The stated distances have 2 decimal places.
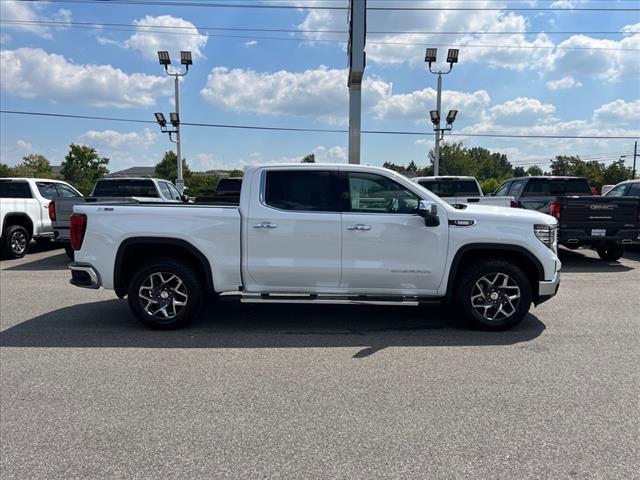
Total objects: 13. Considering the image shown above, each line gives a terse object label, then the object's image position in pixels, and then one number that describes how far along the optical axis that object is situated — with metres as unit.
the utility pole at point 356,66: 15.73
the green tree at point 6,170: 50.62
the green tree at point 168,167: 54.69
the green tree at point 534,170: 95.56
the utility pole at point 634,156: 72.68
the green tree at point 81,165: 56.81
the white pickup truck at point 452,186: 13.18
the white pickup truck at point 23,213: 11.59
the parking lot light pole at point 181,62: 25.64
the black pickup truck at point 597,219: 9.96
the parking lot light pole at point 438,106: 23.58
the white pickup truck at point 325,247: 5.58
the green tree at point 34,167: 56.50
